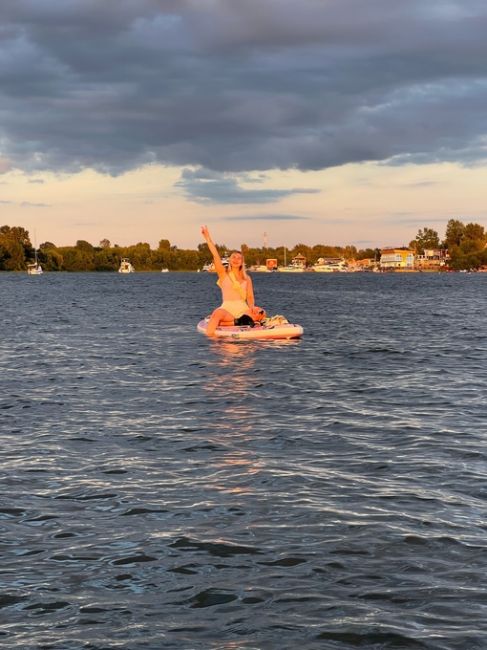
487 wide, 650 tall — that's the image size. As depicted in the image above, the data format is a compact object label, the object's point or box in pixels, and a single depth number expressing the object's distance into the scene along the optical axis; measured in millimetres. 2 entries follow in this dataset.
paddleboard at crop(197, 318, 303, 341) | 33688
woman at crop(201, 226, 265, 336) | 32375
